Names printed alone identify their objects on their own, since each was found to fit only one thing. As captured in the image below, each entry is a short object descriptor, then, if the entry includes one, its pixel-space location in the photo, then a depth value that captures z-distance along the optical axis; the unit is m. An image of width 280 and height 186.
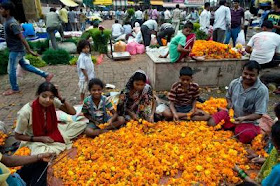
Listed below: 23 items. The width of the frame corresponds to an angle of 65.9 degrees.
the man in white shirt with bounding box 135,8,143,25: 16.12
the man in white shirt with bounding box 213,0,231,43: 8.56
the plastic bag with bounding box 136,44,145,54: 10.78
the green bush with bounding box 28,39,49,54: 10.49
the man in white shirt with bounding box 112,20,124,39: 13.09
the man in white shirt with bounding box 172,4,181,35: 14.10
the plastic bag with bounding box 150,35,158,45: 11.50
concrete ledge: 5.95
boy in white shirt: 4.91
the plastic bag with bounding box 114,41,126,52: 10.38
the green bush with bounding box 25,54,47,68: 8.64
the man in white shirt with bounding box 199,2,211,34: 10.83
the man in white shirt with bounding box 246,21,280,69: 5.64
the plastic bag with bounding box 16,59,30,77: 6.34
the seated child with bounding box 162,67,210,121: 4.17
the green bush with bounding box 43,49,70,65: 8.98
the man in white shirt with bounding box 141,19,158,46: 10.69
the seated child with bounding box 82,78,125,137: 3.69
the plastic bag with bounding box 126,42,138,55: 10.64
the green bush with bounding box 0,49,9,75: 7.67
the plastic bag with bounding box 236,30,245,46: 9.09
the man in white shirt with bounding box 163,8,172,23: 19.03
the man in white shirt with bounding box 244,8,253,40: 14.92
